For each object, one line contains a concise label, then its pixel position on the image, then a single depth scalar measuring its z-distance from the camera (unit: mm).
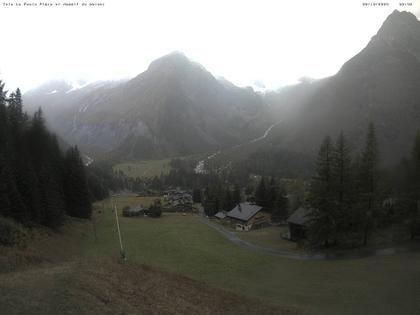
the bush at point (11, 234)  39872
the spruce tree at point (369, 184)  48344
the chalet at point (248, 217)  90500
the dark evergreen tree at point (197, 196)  157738
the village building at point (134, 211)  108688
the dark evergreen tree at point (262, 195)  104438
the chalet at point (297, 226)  63031
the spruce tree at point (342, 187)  49250
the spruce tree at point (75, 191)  77950
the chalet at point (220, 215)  106400
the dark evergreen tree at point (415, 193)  45406
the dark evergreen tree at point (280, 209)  93312
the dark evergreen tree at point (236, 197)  117188
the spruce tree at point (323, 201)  49469
